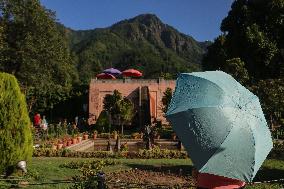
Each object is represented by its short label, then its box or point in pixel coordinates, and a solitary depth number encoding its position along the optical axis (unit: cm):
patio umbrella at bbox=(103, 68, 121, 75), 3001
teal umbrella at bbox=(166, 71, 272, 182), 325
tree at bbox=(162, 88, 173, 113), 2024
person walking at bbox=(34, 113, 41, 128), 1744
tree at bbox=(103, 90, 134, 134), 2037
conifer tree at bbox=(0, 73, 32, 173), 694
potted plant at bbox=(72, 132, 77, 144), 1497
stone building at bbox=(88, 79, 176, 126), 2353
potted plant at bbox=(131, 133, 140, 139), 1816
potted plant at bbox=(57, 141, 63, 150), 1320
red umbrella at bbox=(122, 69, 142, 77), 2796
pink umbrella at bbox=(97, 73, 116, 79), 2854
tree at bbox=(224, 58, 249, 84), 1820
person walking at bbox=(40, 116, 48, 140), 1608
